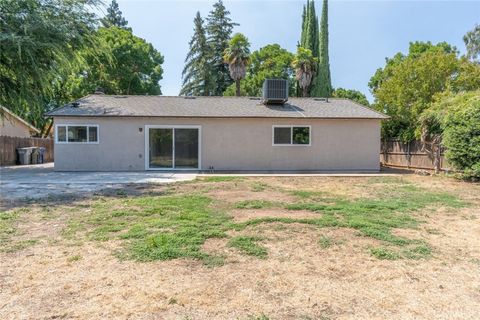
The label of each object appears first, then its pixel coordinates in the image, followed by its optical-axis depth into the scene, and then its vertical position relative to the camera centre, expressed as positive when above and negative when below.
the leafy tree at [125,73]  27.15 +6.39
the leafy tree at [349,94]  37.69 +6.15
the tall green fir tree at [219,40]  35.84 +11.41
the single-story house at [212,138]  15.24 +0.57
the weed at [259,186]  9.60 -1.03
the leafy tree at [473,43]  30.98 +9.66
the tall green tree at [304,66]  29.33 +7.16
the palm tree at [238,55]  27.42 +7.57
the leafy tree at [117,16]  36.84 +14.32
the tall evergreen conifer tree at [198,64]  34.91 +8.74
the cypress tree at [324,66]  33.09 +8.06
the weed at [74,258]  3.96 -1.23
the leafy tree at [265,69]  34.03 +8.49
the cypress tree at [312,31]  35.03 +12.03
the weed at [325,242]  4.49 -1.20
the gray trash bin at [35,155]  21.70 -0.25
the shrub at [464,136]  11.83 +0.51
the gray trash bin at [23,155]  20.73 -0.24
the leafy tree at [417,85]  17.56 +3.41
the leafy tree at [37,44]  9.15 +2.85
